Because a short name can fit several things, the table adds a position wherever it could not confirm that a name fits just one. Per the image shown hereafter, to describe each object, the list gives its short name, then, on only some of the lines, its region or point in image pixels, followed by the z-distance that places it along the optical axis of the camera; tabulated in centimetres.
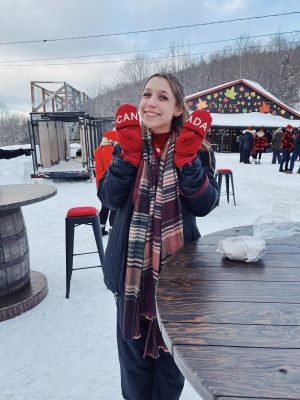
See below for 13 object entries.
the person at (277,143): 1498
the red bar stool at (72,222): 316
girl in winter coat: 147
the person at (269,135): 2144
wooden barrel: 285
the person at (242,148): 1550
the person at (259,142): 1606
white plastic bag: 149
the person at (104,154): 378
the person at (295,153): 1146
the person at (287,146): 1219
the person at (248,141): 1477
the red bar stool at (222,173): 659
